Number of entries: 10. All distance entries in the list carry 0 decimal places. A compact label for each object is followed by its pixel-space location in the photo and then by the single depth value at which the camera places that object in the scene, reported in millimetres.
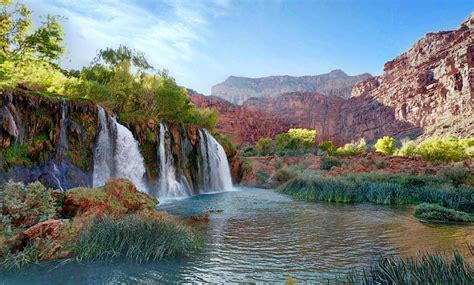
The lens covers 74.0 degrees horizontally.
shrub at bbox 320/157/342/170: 29684
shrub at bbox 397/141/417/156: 41597
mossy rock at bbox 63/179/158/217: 7953
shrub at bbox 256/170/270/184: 27858
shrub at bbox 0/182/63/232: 6418
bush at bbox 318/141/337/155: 61119
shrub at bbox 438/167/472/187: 16172
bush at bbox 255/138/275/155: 58269
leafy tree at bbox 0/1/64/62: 14328
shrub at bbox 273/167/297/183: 25698
